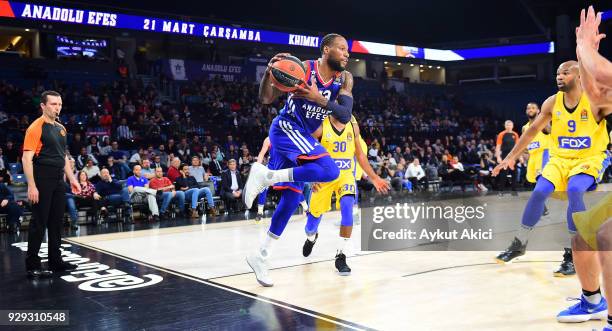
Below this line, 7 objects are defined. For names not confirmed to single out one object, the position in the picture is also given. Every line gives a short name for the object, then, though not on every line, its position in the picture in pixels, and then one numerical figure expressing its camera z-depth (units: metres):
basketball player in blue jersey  4.08
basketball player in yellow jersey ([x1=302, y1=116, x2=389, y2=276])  4.75
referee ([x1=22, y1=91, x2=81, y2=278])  4.68
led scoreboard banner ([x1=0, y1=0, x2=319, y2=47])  17.09
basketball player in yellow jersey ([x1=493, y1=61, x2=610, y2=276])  4.28
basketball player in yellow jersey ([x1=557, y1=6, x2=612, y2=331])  2.36
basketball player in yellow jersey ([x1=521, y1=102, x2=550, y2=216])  7.33
